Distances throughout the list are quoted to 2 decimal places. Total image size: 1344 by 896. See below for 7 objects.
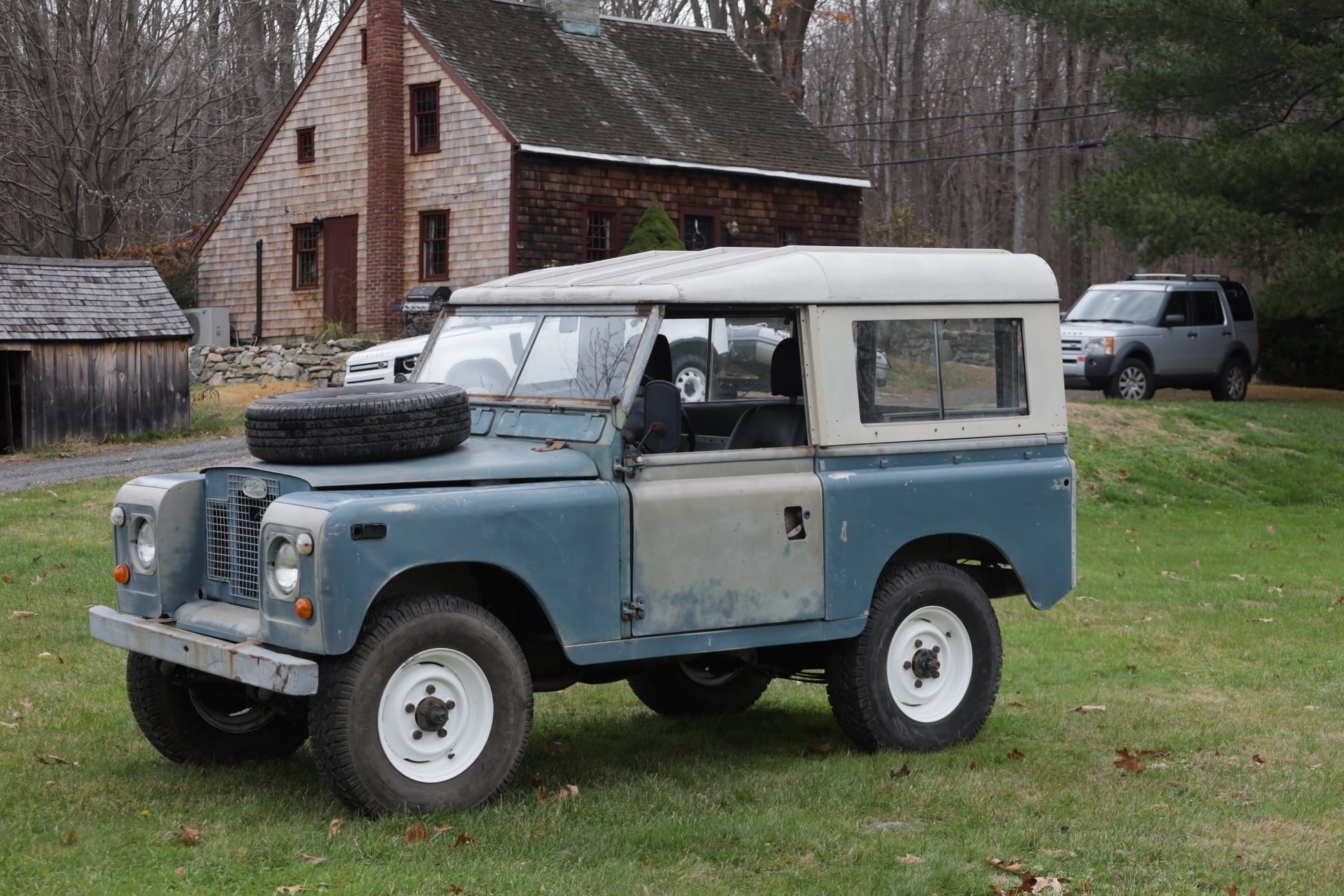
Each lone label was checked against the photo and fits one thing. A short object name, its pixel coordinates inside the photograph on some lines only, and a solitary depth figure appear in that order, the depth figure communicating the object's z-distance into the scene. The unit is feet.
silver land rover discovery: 81.61
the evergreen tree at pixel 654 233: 96.43
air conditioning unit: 111.34
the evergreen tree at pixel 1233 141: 76.43
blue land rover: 19.60
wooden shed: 74.28
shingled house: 98.89
